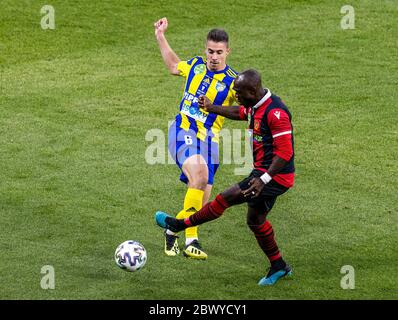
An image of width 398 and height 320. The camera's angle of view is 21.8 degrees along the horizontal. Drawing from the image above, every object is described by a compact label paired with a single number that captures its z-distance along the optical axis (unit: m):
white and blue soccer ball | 11.24
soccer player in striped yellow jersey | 12.16
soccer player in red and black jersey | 10.93
